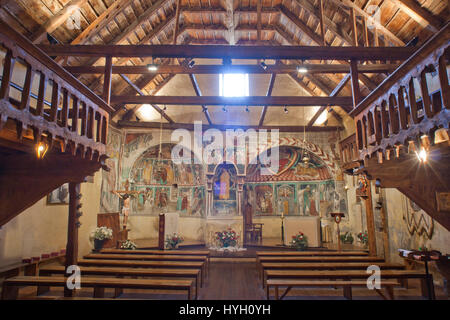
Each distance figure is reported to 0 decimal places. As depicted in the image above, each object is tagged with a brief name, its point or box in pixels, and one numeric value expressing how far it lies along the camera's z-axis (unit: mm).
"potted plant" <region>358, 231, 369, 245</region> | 9898
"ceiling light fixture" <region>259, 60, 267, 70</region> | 7188
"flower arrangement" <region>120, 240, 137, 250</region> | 8977
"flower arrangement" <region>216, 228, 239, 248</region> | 9773
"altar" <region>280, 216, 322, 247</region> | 10164
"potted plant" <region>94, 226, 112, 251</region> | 9164
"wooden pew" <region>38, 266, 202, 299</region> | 4926
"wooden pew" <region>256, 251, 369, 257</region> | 7035
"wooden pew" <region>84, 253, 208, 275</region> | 6434
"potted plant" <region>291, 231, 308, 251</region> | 9094
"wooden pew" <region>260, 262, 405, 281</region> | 5598
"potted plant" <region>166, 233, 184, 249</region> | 10133
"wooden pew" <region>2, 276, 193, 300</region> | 4367
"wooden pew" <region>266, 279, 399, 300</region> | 4418
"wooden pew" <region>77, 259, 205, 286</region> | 5633
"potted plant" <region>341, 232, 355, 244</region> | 11090
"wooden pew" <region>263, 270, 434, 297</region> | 4789
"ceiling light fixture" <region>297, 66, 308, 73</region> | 7379
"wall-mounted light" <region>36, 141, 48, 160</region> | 3166
